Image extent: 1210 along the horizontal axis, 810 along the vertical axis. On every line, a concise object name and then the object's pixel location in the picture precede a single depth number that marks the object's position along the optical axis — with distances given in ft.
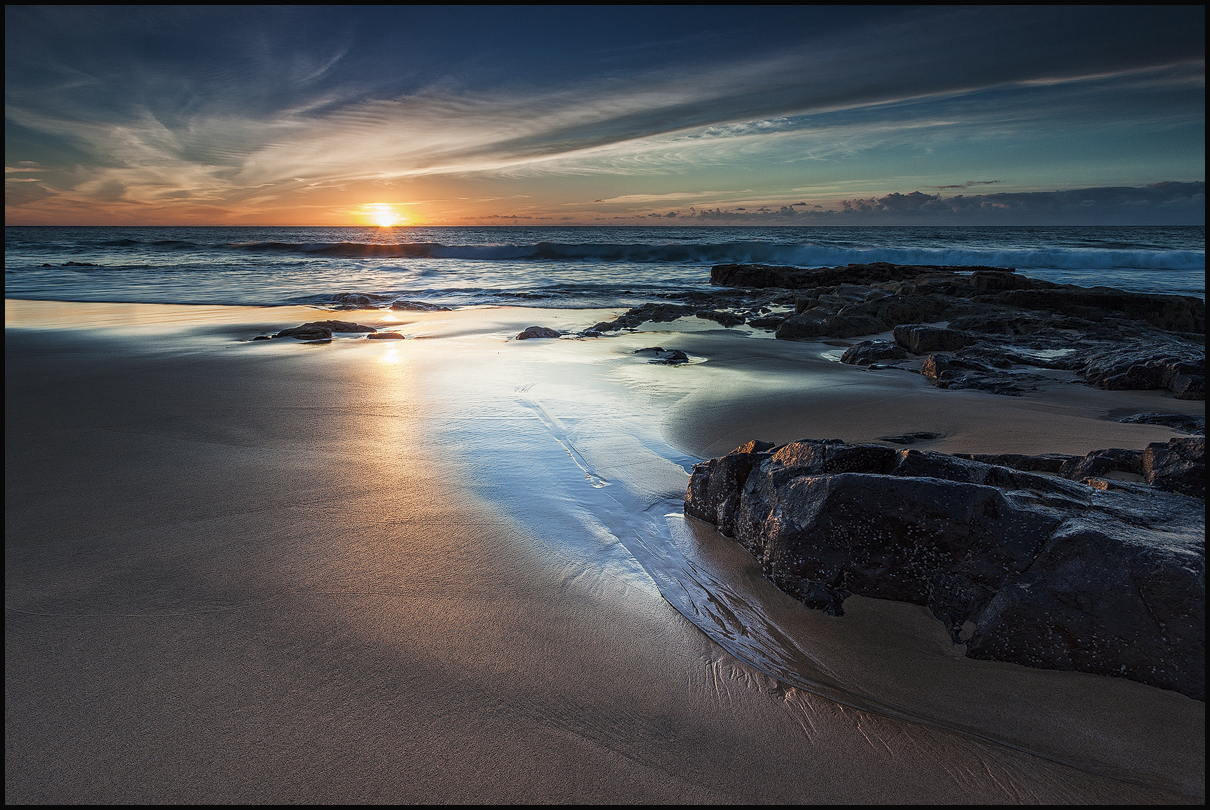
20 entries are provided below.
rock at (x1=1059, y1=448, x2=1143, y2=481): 7.75
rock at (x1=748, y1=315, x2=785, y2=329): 31.36
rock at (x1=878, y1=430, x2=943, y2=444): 11.59
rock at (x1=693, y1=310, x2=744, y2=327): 33.04
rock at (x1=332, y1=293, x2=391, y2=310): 41.00
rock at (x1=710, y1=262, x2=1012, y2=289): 57.21
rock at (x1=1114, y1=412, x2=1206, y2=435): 11.77
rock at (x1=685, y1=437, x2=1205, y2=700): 5.04
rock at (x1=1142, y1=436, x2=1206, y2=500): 6.43
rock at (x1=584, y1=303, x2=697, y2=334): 30.68
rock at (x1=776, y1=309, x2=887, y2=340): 27.66
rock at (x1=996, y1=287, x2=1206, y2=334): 27.78
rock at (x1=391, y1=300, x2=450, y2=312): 39.65
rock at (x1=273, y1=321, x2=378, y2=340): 25.84
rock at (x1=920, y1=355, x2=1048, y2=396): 16.17
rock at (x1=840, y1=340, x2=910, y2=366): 21.03
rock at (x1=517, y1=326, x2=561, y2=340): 26.86
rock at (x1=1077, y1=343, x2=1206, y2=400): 15.03
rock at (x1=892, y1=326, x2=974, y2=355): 22.89
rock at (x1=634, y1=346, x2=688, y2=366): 20.83
